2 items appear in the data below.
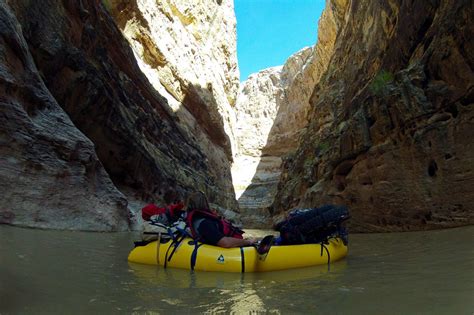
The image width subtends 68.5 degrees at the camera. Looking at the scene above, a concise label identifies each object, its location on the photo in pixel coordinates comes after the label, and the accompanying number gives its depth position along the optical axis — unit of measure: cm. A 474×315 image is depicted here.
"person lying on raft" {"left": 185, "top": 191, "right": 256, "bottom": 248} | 424
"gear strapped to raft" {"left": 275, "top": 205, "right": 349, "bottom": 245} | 472
